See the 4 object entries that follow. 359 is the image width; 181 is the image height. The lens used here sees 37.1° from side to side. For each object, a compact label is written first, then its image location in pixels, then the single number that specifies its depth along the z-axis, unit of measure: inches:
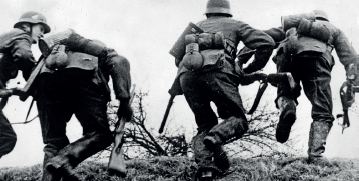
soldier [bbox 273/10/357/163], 277.3
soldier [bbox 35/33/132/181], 242.5
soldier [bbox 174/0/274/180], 255.0
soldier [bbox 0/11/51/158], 282.2
